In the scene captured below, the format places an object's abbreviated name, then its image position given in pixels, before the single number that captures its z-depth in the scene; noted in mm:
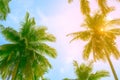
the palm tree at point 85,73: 32631
